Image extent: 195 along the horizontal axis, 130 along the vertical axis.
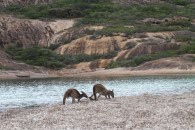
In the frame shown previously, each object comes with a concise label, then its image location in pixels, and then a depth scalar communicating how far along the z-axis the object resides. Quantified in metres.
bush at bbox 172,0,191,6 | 125.45
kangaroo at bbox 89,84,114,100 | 26.89
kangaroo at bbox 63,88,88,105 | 25.48
